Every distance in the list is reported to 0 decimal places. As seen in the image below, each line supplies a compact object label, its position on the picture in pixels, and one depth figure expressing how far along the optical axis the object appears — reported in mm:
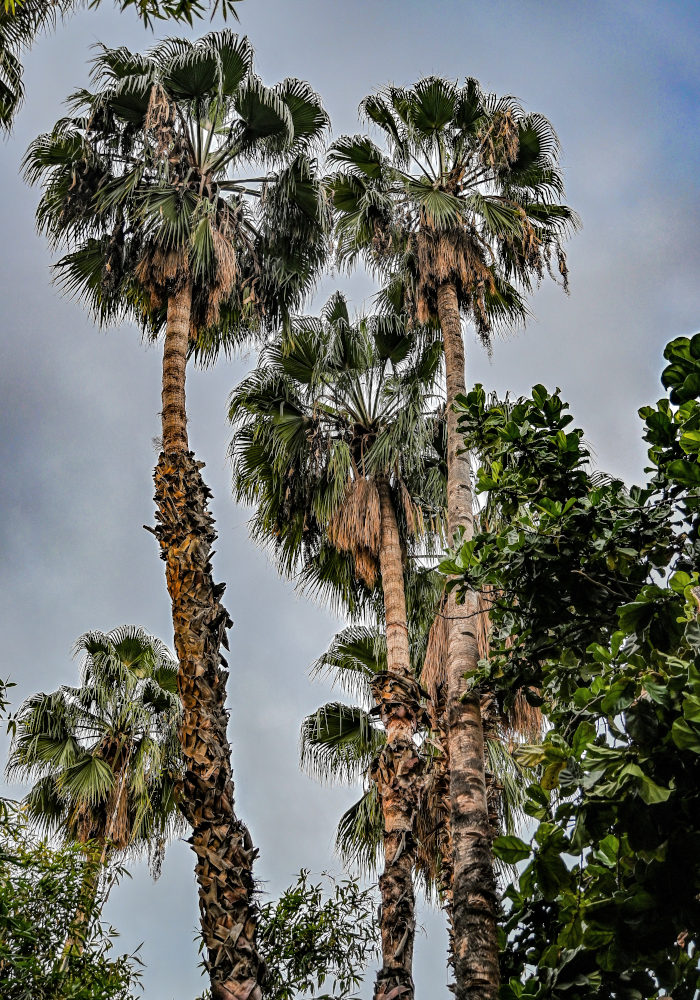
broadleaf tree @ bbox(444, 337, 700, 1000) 3408
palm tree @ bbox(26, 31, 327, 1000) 10180
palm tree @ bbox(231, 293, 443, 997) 11547
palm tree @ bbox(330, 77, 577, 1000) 10516
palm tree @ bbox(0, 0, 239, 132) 8078
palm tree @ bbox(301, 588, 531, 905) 10953
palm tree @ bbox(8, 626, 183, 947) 12203
